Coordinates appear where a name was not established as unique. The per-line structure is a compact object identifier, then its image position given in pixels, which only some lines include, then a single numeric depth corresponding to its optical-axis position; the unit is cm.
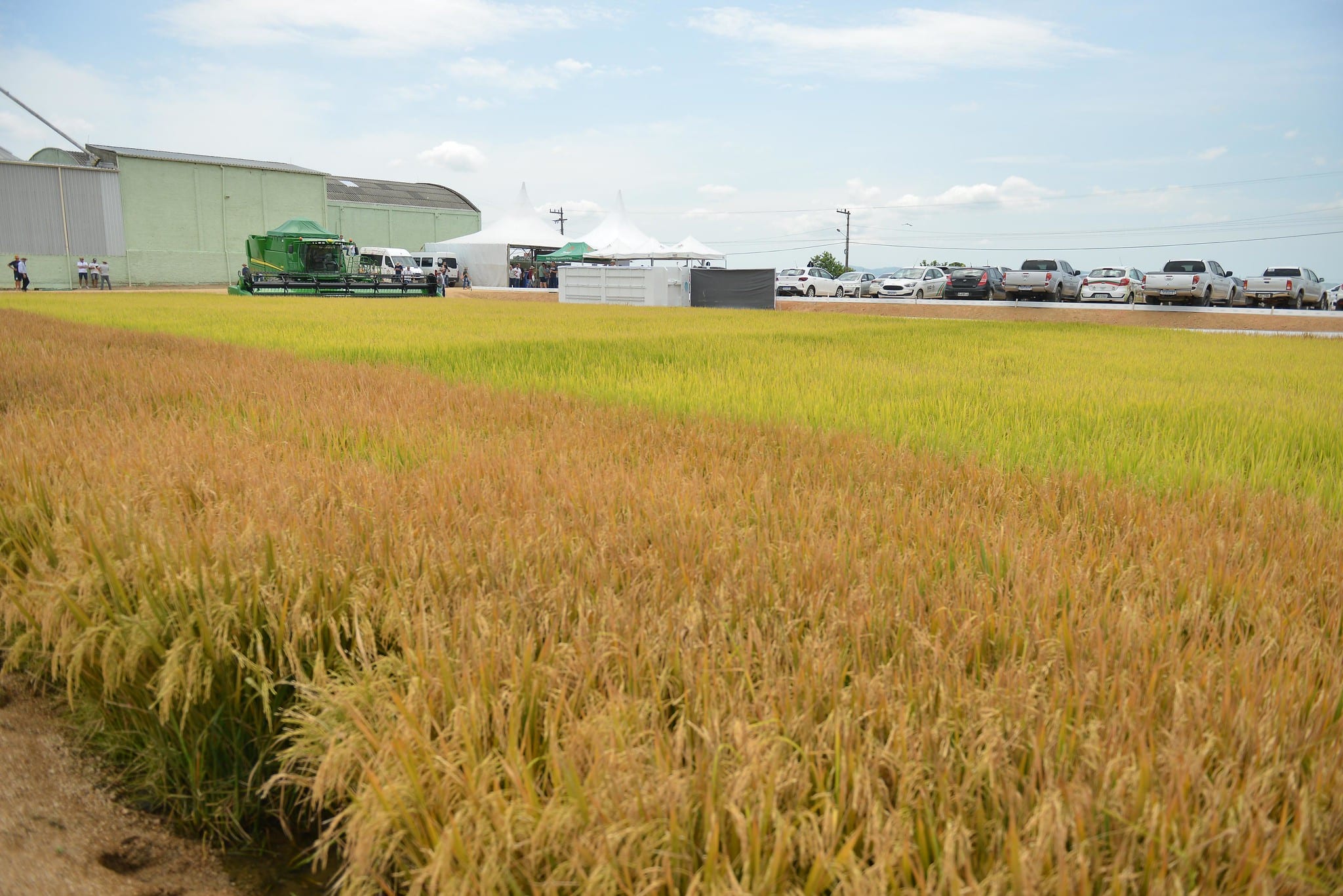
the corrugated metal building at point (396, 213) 6262
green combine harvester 3203
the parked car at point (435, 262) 5466
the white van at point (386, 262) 3850
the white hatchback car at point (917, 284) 4516
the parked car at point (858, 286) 4781
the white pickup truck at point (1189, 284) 3284
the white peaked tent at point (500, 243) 5500
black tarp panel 3403
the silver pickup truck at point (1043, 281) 3747
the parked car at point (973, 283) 3844
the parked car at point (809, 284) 4934
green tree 10194
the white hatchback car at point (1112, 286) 3662
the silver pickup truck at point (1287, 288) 3631
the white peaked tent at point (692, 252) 4762
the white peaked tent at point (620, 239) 4847
